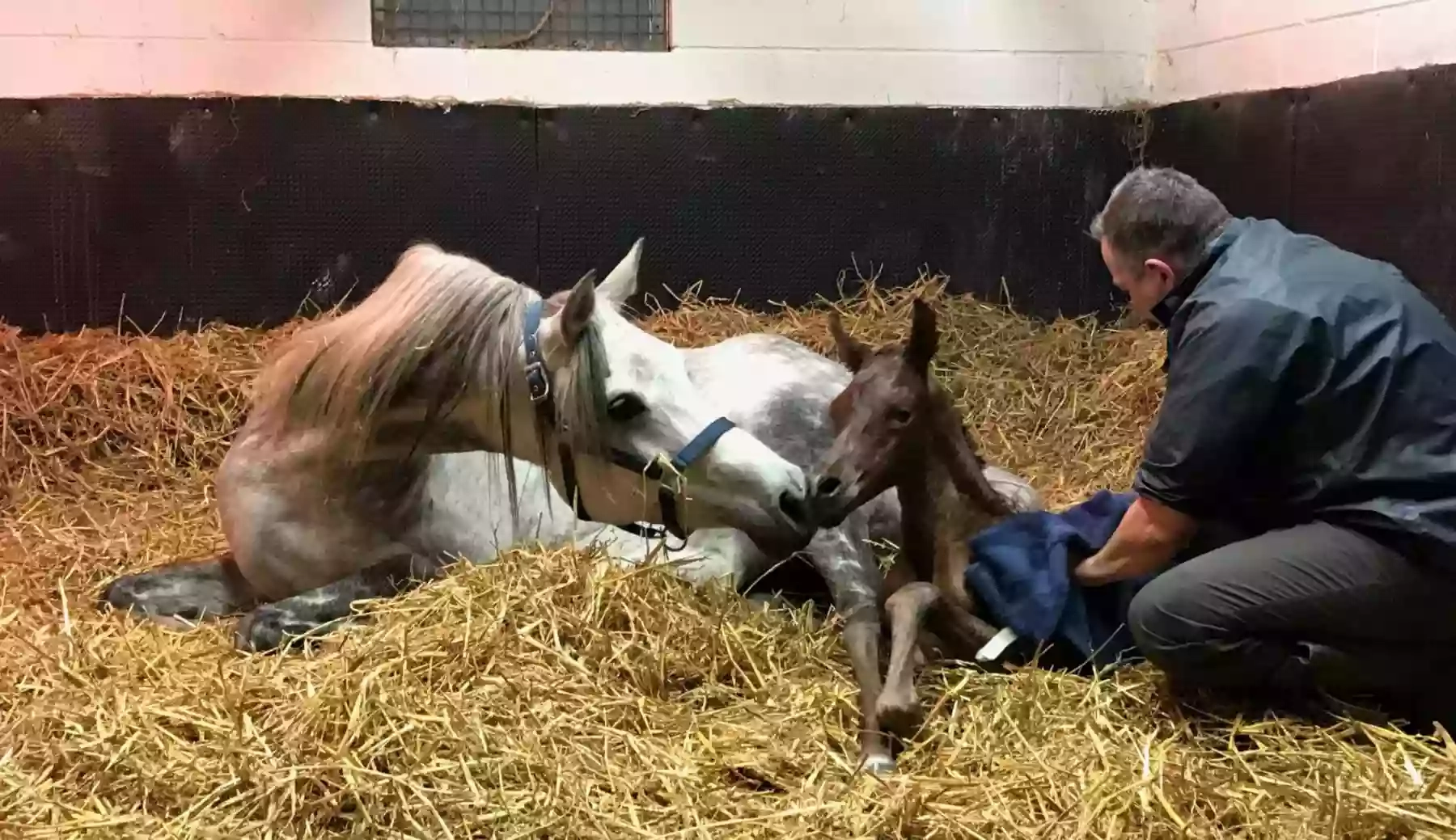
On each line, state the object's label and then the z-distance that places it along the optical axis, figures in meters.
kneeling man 2.08
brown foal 2.41
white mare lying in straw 2.44
